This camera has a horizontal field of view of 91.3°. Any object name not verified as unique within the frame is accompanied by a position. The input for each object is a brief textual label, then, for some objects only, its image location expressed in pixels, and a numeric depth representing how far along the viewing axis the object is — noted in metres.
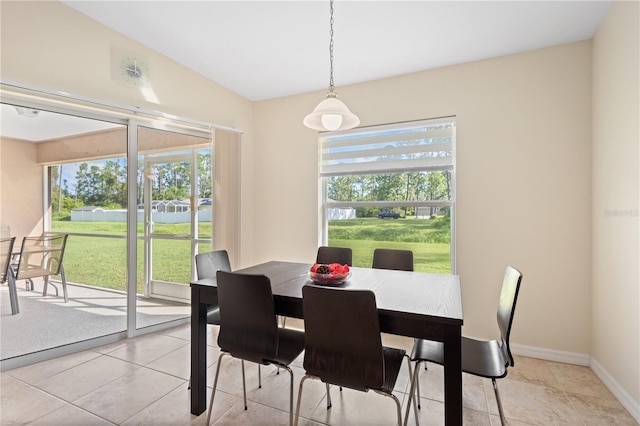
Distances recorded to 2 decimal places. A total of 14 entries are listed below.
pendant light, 2.03
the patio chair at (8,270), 2.54
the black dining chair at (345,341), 1.42
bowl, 1.92
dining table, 1.41
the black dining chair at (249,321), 1.68
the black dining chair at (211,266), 2.39
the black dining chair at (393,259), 2.73
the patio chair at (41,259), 2.66
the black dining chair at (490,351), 1.62
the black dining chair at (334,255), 2.96
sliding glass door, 2.61
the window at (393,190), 3.28
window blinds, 3.25
